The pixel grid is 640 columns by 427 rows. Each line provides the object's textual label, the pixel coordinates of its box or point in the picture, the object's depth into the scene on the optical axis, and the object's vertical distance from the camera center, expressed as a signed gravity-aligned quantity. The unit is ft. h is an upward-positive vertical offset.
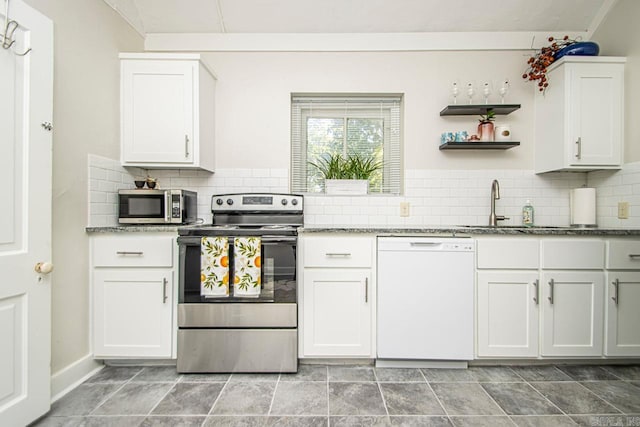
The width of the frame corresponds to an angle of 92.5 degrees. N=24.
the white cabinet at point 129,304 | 6.54 -1.98
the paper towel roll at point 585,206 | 8.09 +0.23
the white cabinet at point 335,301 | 6.70 -1.94
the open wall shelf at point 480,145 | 8.12 +1.85
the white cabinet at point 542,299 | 6.67 -1.85
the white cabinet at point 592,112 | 7.62 +2.58
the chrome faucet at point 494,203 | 8.37 +0.30
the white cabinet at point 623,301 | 6.66 -1.88
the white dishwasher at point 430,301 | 6.59 -1.90
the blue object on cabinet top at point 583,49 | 7.67 +4.17
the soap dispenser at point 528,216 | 8.48 -0.05
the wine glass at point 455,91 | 8.43 +3.41
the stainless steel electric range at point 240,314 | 6.44 -2.15
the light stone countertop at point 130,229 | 6.53 -0.38
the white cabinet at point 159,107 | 7.53 +2.58
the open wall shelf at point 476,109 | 8.07 +2.82
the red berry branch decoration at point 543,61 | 7.99 +4.06
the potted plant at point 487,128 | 8.27 +2.34
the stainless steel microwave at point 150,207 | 7.34 +0.12
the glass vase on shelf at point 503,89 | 8.30 +3.39
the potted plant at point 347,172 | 8.82 +1.21
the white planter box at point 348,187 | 8.81 +0.75
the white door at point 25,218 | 4.53 -0.11
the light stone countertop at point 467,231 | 6.64 -0.38
